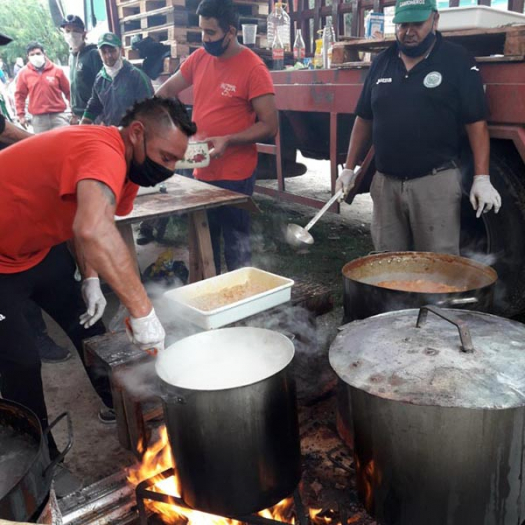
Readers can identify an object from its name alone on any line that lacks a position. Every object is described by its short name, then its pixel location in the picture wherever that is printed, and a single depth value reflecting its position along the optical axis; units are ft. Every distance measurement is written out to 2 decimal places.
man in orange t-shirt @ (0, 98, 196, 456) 6.25
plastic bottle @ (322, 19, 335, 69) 18.30
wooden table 12.12
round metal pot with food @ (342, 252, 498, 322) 7.44
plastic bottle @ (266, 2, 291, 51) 22.06
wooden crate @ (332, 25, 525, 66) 10.84
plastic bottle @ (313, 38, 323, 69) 18.84
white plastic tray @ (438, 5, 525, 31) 11.91
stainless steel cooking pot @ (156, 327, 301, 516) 6.00
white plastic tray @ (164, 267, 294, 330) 8.26
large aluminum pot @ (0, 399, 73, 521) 4.68
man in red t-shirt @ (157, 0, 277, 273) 13.23
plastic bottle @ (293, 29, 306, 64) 22.65
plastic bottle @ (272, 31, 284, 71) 20.99
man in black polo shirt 10.73
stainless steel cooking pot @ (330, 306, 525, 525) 5.25
